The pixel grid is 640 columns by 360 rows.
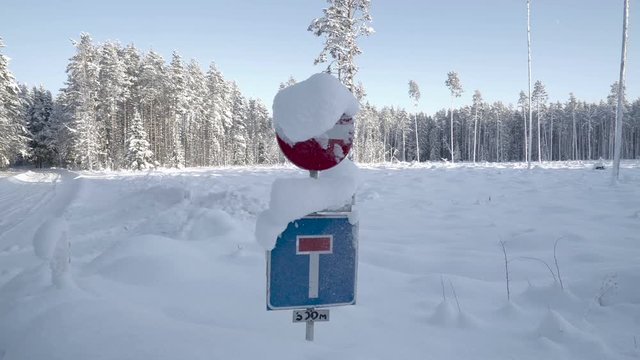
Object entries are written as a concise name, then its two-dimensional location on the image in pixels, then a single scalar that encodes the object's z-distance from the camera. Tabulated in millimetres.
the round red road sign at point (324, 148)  1977
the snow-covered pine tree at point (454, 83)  53062
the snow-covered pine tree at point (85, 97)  33469
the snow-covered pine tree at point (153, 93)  38531
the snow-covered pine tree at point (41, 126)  45781
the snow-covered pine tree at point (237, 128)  55447
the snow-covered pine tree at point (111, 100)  35000
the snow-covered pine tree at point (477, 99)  65425
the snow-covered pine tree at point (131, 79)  38031
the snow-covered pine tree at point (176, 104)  39347
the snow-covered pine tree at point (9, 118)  28797
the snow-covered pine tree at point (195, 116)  44281
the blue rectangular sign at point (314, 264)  2061
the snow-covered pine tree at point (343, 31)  20672
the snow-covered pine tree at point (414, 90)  57469
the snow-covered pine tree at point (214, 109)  47281
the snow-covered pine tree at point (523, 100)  67106
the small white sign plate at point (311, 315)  2160
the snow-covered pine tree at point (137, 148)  32906
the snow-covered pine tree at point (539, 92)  57188
